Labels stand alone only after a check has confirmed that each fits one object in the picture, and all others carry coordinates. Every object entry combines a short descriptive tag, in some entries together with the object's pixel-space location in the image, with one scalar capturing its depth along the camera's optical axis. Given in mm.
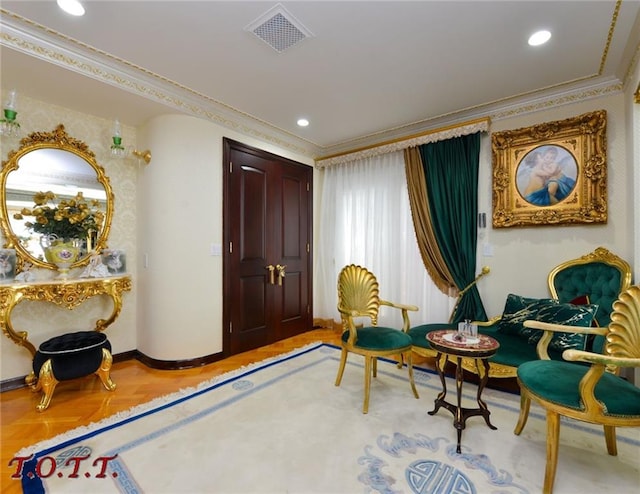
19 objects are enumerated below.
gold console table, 2406
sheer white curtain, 3826
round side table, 1893
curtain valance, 3289
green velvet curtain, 3338
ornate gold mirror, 2658
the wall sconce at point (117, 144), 2974
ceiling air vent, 1977
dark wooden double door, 3559
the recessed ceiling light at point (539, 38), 2143
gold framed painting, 2738
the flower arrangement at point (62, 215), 2746
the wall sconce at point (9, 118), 2301
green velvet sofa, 2311
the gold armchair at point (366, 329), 2398
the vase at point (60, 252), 2744
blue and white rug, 1554
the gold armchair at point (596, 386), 1456
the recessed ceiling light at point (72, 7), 1852
